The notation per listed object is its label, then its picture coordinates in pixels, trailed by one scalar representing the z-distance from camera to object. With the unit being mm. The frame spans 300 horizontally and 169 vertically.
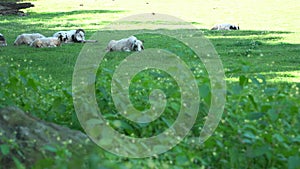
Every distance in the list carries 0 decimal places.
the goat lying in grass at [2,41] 26853
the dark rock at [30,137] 8802
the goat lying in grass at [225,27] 33564
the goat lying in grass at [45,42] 26101
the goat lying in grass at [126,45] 24868
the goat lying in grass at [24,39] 27196
